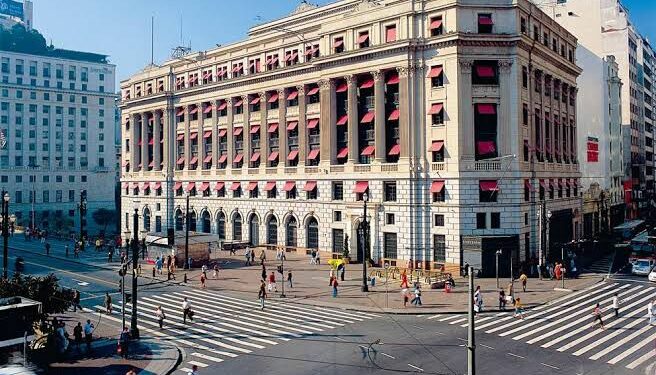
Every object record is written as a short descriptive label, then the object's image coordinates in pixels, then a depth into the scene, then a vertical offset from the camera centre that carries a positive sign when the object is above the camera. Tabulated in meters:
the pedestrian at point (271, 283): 45.94 -6.83
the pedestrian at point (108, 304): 40.00 -7.29
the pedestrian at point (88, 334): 30.12 -7.11
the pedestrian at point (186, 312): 36.31 -7.20
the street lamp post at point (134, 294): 32.28 -5.43
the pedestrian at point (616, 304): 36.74 -7.10
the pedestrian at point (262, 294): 40.38 -6.75
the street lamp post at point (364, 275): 44.91 -6.17
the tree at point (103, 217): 128.38 -3.25
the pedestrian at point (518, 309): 37.19 -7.46
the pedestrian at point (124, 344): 28.70 -7.30
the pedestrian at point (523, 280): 45.51 -6.79
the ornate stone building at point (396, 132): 54.31 +7.67
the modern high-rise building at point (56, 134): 125.38 +16.42
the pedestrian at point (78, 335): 30.27 -7.20
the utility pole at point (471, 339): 17.69 -4.56
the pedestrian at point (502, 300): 39.53 -7.26
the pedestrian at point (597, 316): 33.75 -7.28
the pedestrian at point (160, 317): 35.06 -7.24
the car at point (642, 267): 53.52 -6.87
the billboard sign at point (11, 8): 145.38 +51.80
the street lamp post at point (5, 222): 38.22 -1.27
